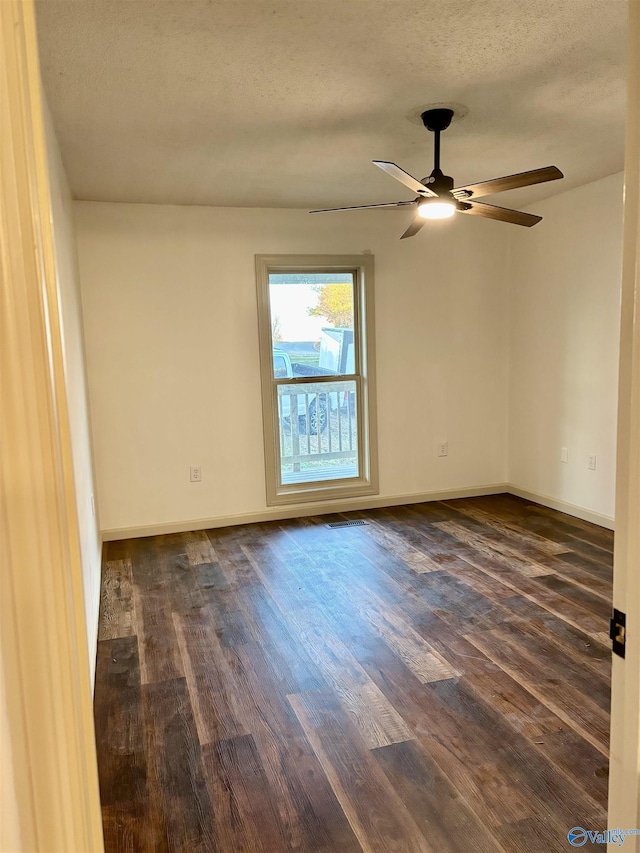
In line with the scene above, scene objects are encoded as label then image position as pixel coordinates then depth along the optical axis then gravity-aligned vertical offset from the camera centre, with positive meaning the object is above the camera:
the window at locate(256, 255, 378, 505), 4.89 -0.18
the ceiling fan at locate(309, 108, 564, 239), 2.64 +0.74
